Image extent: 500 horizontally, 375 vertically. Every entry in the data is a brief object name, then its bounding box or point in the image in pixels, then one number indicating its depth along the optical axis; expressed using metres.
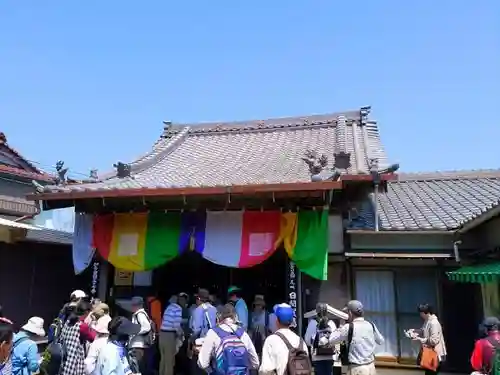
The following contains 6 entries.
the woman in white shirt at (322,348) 7.21
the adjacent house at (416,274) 9.11
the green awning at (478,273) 7.05
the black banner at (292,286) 8.97
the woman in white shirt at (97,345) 4.90
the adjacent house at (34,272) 11.16
